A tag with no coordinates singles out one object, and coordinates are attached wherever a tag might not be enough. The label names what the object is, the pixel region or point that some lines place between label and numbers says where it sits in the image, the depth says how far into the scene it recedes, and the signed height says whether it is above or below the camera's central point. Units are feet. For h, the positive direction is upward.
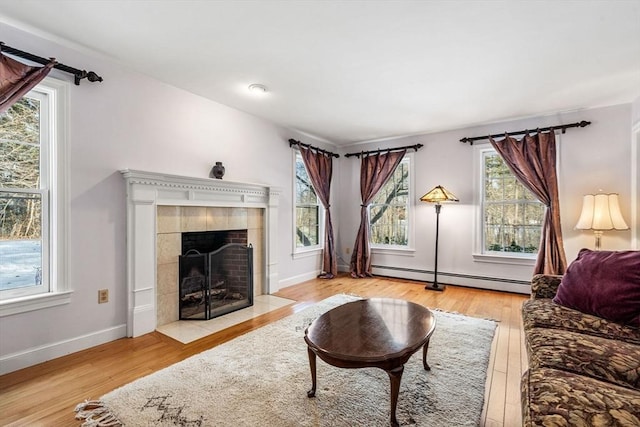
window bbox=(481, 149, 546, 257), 13.87 -0.01
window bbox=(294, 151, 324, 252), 16.19 +0.07
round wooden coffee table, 4.95 -2.32
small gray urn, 11.43 +1.61
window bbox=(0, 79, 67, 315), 7.27 +0.46
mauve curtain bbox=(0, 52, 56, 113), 6.59 +3.04
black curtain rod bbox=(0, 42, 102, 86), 6.87 +3.71
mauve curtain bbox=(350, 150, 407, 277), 17.17 +1.30
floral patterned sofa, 3.46 -2.26
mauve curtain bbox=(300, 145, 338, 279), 16.56 +1.17
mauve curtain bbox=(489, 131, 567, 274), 12.48 +1.30
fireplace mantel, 8.95 -0.40
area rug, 5.29 -3.58
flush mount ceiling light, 10.29 +4.35
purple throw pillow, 5.90 -1.56
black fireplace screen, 10.46 -2.54
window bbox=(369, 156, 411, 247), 17.10 +0.11
